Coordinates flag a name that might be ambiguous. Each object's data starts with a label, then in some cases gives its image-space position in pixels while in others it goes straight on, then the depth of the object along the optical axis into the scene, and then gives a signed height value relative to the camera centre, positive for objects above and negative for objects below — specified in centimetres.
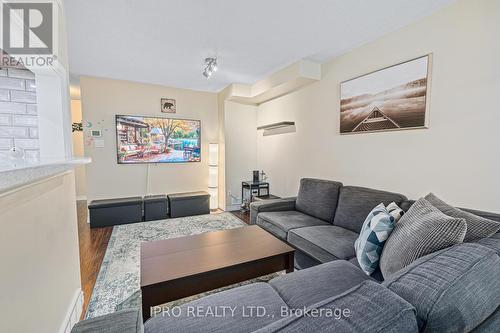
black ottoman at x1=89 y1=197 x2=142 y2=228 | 341 -97
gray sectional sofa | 57 -46
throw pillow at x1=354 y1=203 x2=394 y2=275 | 139 -57
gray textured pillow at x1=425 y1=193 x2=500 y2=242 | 105 -36
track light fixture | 270 +111
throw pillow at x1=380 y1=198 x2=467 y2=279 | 100 -41
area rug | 174 -119
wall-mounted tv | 389 +25
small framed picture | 417 +93
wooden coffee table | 141 -82
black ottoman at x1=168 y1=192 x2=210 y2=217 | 396 -95
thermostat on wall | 370 +33
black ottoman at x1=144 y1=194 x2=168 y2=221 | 376 -98
